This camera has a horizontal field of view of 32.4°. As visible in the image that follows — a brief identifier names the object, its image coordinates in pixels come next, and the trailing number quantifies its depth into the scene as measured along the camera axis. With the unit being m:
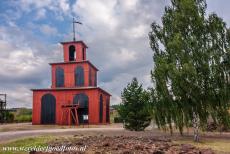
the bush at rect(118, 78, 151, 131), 39.31
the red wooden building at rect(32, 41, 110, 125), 65.06
